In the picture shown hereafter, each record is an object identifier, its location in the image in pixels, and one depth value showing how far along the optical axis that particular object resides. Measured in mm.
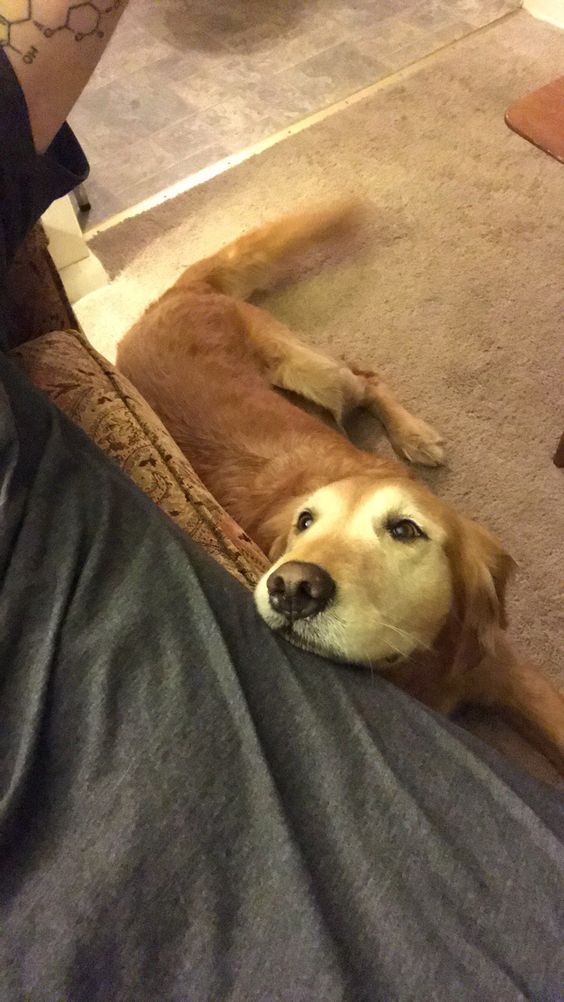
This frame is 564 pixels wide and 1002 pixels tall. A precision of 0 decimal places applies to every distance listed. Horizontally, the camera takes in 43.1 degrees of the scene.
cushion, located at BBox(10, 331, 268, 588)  957
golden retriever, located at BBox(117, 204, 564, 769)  943
